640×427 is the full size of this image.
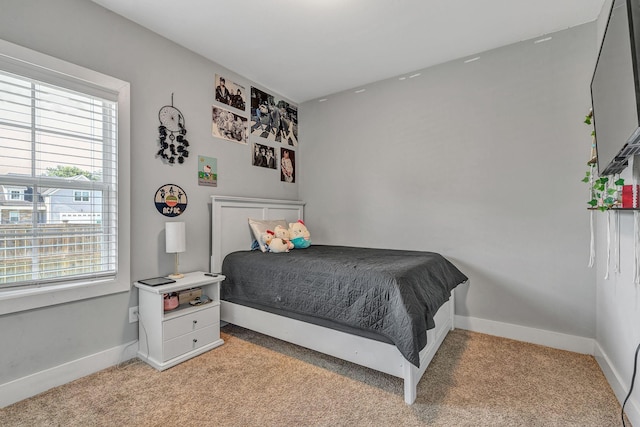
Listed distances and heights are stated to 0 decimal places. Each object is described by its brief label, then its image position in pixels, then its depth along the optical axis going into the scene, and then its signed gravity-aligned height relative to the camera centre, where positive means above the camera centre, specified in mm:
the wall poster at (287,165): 3607 +621
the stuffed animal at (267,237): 2809 -227
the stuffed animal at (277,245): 2740 -304
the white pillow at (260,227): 2848 -133
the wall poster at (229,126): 2793 +895
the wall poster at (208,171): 2665 +405
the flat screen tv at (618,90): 955 +486
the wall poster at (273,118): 3222 +1140
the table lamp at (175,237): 2230 -176
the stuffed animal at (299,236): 3016 -232
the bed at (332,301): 1694 -612
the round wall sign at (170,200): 2354 +120
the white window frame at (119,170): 1643 +324
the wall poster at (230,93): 2822 +1224
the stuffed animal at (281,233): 2879 -192
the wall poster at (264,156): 3234 +661
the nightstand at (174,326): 2012 -826
